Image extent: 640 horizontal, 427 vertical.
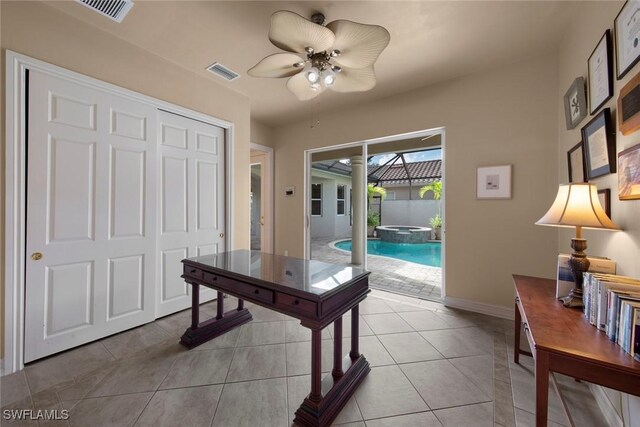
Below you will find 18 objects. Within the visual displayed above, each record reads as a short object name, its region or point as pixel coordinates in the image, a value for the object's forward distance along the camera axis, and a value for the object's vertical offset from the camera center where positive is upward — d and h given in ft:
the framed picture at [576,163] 6.05 +1.32
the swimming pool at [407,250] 19.51 -3.23
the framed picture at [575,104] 6.04 +2.83
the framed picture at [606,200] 4.89 +0.28
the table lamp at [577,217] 4.39 -0.05
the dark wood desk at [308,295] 4.61 -1.67
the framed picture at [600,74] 4.82 +2.88
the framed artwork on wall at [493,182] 8.96 +1.19
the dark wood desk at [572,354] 2.98 -1.78
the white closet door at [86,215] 6.38 +0.03
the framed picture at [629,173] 3.85 +0.66
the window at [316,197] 17.93 +1.31
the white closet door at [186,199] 8.98 +0.64
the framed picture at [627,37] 3.96 +2.96
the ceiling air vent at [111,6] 6.30 +5.37
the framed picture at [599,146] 4.75 +1.40
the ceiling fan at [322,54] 5.12 +3.80
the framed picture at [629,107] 3.85 +1.74
